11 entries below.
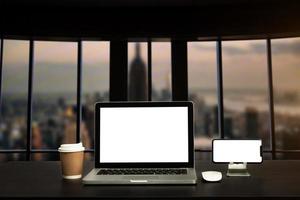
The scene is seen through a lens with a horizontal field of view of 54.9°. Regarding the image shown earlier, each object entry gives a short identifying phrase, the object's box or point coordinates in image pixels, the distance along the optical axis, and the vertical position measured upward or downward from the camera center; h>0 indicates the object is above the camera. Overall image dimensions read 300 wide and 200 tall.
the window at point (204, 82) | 3.78 +0.45
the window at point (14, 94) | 3.74 +0.30
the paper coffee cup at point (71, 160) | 1.09 -0.16
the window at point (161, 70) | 3.85 +0.62
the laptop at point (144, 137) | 1.15 -0.08
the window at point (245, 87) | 3.75 +0.38
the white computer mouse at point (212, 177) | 1.03 -0.22
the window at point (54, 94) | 3.76 +0.29
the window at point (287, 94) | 3.65 +0.27
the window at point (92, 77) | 3.79 +0.53
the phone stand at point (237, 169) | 1.14 -0.21
